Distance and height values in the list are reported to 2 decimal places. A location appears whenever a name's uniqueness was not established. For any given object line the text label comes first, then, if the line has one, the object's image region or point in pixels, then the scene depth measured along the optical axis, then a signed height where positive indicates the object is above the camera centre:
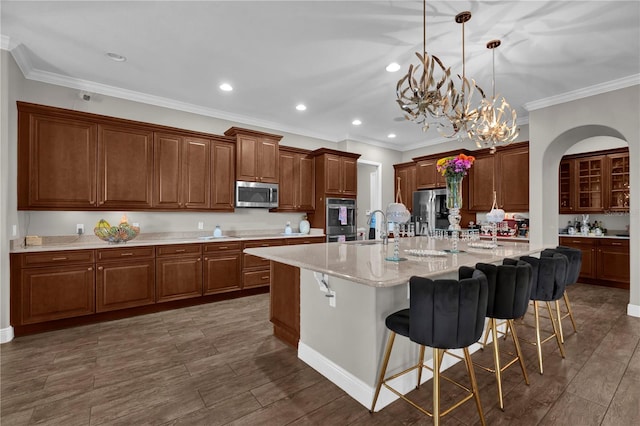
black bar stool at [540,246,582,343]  2.80 -0.45
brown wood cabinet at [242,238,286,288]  4.60 -0.88
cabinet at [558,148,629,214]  5.29 +0.54
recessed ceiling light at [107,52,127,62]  3.22 +1.71
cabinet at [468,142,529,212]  5.21 +0.61
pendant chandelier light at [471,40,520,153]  3.15 +0.91
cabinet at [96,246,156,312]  3.50 -0.79
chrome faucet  2.41 -0.15
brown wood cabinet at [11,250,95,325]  3.07 -0.78
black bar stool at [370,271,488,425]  1.52 -0.53
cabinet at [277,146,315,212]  5.51 +0.60
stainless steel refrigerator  6.30 +0.06
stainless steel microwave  4.87 +0.31
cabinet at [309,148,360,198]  5.72 +0.78
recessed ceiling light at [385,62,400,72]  3.46 +1.71
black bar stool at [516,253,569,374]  2.40 -0.54
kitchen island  1.88 -0.67
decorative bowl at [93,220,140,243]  3.69 -0.24
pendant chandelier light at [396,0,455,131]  2.42 +1.00
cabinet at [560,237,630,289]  4.98 -0.84
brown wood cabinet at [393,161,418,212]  6.99 +0.77
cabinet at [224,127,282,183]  4.85 +0.96
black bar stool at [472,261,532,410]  1.92 -0.52
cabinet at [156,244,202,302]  3.90 -0.79
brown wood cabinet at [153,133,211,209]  4.20 +0.60
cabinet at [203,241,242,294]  4.27 -0.79
